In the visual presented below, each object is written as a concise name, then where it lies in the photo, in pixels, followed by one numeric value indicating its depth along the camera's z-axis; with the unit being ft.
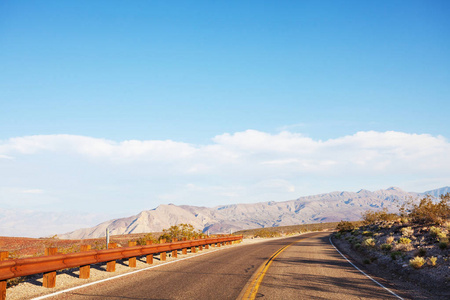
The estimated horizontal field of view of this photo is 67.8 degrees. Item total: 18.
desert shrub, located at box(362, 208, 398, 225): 103.19
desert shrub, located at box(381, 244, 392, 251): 56.60
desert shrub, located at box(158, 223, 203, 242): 89.83
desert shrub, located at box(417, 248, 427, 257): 45.50
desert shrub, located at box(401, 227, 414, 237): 61.43
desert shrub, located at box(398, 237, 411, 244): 54.81
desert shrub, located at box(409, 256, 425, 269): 40.57
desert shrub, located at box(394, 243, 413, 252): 51.47
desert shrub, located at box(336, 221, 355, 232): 141.29
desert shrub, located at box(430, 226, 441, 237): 52.03
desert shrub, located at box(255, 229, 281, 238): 163.22
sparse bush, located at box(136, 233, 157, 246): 73.41
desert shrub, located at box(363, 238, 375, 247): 67.10
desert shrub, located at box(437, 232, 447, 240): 48.25
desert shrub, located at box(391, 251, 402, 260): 48.83
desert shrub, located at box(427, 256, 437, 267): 39.95
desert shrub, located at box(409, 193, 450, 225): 62.44
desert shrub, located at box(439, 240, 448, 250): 44.52
